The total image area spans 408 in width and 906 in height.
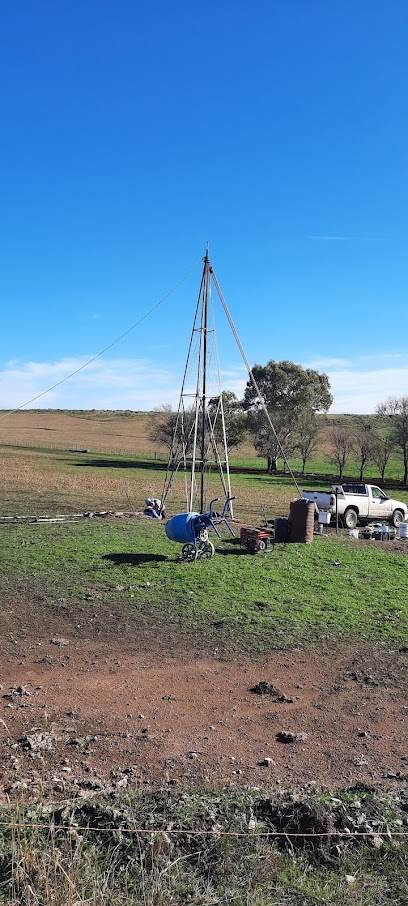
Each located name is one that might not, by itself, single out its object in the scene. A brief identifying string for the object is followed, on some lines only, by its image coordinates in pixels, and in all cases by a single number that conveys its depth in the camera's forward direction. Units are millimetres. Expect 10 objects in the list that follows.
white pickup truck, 24609
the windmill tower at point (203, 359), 18264
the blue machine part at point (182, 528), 15812
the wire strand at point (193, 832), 5266
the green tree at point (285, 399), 60719
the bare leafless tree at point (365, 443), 54562
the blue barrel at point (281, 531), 19000
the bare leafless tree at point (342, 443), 56125
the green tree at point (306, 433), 60062
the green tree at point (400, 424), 49812
